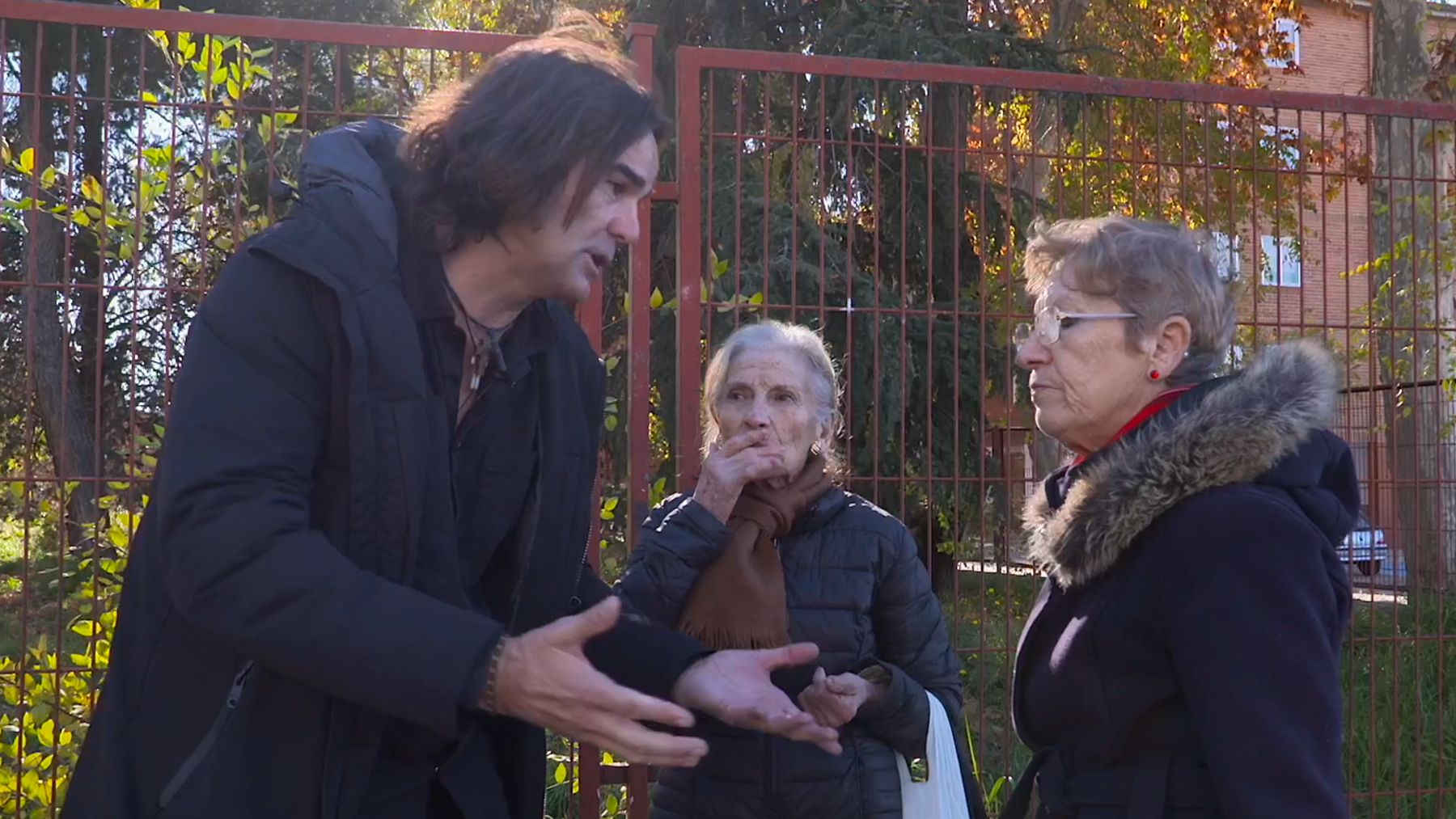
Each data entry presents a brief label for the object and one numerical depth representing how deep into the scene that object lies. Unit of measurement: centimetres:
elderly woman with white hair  303
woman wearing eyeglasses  193
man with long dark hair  165
